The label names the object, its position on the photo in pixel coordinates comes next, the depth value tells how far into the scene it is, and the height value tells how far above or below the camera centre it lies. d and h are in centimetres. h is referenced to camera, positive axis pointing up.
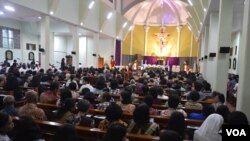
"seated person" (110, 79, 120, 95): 609 -73
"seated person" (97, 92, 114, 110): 420 -77
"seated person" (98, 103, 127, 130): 288 -68
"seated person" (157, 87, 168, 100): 542 -78
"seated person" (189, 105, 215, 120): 336 -71
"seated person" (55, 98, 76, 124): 325 -76
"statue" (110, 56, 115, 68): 1920 -17
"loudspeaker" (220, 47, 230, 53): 563 +33
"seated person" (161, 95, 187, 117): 371 -70
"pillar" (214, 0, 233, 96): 577 +56
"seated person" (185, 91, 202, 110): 448 -81
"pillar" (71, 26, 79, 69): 1370 +111
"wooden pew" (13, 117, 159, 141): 267 -90
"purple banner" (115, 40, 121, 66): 2156 +77
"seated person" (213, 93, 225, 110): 448 -73
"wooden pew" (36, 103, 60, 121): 433 -93
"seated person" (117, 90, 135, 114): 401 -75
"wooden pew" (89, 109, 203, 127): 348 -91
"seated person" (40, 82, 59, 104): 504 -79
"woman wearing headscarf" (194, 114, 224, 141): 269 -80
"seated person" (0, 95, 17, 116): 354 -71
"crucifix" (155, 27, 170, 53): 2395 +257
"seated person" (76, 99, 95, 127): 325 -81
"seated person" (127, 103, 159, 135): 283 -79
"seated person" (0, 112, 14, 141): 241 -69
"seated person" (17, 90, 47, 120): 346 -76
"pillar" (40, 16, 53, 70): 1059 +93
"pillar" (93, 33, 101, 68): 1695 +117
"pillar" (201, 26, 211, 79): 1085 +86
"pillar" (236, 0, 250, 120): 334 -15
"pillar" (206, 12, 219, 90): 844 +102
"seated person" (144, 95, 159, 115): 393 -69
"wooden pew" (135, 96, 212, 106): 528 -93
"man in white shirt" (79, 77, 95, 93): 712 -61
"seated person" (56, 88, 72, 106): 414 -61
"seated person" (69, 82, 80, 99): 535 -63
